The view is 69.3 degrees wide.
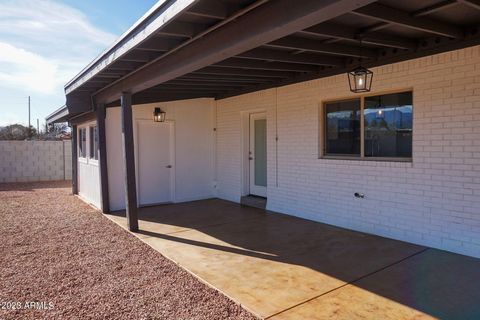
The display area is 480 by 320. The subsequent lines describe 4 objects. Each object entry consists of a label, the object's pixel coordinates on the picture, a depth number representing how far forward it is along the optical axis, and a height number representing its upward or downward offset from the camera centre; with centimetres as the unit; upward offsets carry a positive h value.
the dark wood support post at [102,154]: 734 -21
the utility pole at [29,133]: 2412 +85
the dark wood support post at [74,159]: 1032 -44
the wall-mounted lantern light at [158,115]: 807 +66
